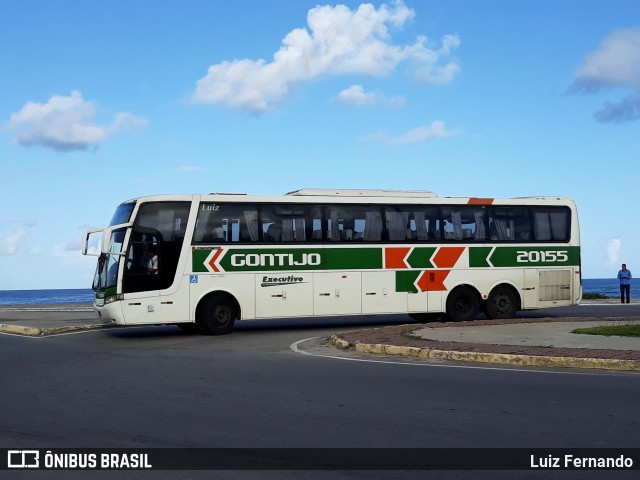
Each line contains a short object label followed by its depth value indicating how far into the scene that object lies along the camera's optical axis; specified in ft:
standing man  118.21
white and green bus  70.64
